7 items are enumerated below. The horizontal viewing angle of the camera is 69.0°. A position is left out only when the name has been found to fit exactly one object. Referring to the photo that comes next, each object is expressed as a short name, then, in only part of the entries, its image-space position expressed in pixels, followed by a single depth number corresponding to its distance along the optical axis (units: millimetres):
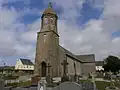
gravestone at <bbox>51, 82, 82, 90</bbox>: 4339
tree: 31566
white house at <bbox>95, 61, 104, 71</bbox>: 51702
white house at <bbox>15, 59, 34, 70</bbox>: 44246
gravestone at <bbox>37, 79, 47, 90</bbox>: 6091
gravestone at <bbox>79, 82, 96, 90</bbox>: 7222
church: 17800
